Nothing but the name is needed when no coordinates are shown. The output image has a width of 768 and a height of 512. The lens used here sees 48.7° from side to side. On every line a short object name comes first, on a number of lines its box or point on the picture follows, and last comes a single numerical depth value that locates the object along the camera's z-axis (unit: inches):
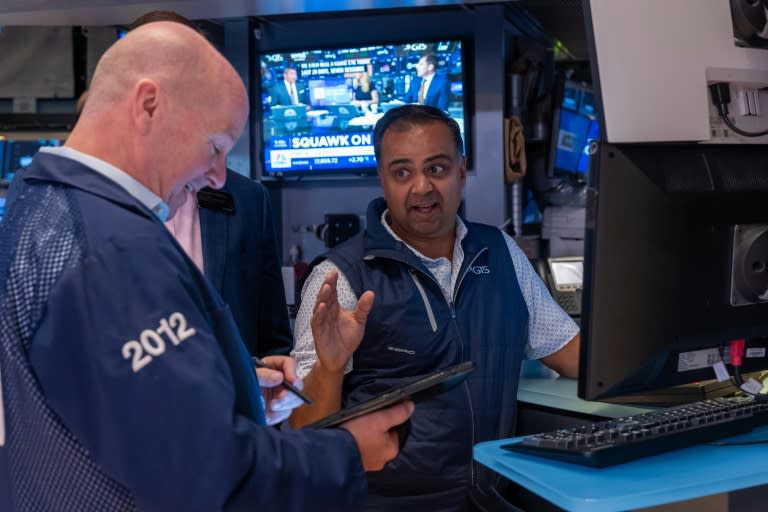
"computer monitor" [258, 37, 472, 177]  176.2
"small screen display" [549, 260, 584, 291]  145.1
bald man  40.8
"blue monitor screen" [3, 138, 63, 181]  189.6
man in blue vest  88.1
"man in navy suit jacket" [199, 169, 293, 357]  94.0
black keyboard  57.2
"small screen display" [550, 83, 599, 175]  196.9
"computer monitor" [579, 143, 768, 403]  57.1
